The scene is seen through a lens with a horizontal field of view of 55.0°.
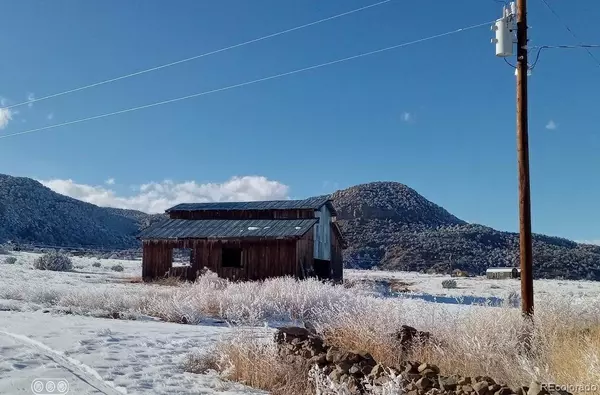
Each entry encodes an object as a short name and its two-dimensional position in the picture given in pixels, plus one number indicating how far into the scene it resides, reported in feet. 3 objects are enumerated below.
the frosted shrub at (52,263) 102.58
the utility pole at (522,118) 30.91
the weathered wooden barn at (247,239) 82.99
